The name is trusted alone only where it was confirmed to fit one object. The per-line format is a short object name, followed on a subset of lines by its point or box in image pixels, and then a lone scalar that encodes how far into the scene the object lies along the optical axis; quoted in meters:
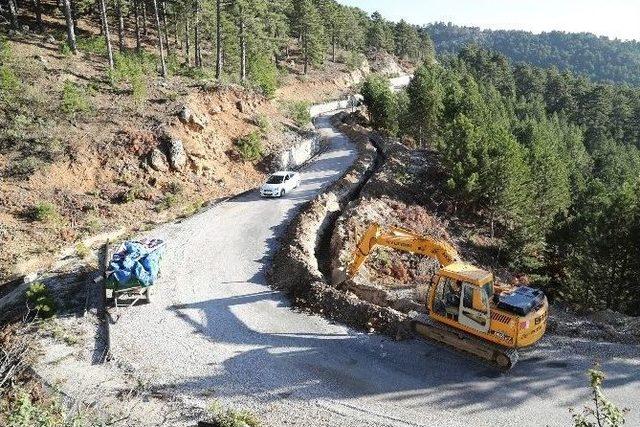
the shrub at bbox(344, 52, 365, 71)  103.97
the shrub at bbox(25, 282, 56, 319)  19.28
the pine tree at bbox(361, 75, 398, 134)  62.09
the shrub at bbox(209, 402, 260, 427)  12.85
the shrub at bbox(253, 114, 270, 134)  44.50
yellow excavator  15.80
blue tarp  19.97
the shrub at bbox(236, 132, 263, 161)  40.94
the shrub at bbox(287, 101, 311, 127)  53.75
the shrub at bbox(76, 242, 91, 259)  24.57
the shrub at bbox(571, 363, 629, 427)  6.30
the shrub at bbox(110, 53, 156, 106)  37.44
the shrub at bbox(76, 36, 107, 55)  43.97
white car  34.31
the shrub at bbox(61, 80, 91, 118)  33.75
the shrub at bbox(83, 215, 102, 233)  27.53
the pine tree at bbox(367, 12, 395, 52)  126.38
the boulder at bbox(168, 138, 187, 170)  35.16
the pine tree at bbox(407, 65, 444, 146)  55.91
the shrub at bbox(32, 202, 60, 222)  27.50
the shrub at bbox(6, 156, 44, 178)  29.94
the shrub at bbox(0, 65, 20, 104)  32.84
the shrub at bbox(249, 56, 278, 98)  57.03
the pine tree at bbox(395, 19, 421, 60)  139.50
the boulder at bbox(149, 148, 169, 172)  34.16
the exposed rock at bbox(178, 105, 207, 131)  37.72
